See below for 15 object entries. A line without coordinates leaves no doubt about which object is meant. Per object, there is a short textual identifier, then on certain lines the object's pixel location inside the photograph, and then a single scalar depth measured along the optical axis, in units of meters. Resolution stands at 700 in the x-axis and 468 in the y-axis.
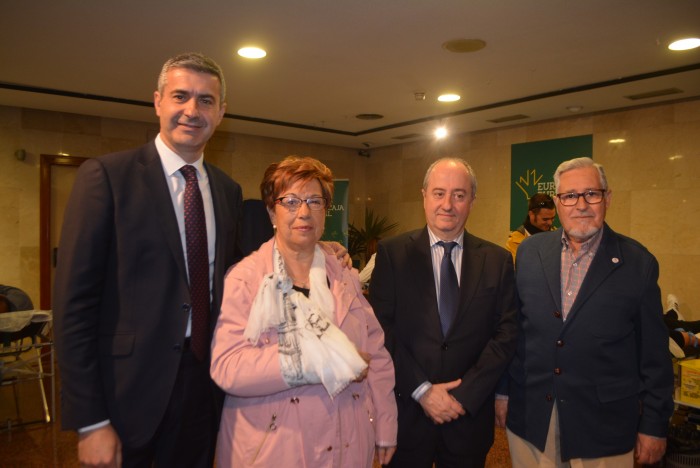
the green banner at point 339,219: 8.74
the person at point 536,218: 4.58
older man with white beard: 1.98
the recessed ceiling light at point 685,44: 4.14
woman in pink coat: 1.50
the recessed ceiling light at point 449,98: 6.02
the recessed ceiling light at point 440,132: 8.12
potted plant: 9.88
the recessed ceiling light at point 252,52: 4.40
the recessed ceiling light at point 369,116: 7.24
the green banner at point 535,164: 7.17
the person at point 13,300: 4.45
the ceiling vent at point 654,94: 5.74
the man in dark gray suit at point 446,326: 2.05
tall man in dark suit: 1.47
